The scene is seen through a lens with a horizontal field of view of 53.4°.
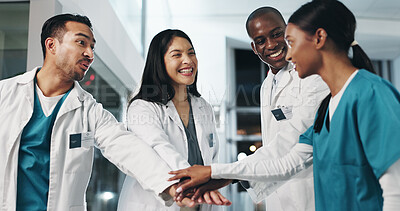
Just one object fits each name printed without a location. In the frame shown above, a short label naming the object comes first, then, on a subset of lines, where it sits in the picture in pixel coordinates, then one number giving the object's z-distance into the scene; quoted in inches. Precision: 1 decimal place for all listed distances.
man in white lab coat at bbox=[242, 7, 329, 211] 71.9
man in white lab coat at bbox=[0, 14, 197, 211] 63.6
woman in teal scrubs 44.3
